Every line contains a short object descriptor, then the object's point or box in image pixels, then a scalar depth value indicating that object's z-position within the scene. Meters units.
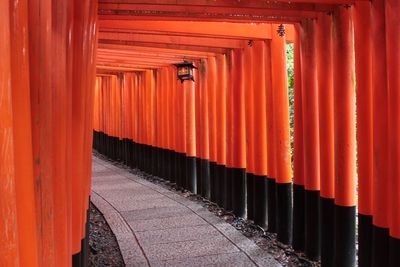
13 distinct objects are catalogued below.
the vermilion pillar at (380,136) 4.44
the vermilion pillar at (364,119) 4.79
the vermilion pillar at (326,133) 5.61
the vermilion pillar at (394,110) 4.11
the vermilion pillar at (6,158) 1.33
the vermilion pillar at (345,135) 5.27
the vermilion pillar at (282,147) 6.99
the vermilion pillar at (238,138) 8.38
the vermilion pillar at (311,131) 5.97
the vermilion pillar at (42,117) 1.81
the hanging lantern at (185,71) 9.90
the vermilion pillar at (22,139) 1.57
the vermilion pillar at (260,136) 7.57
